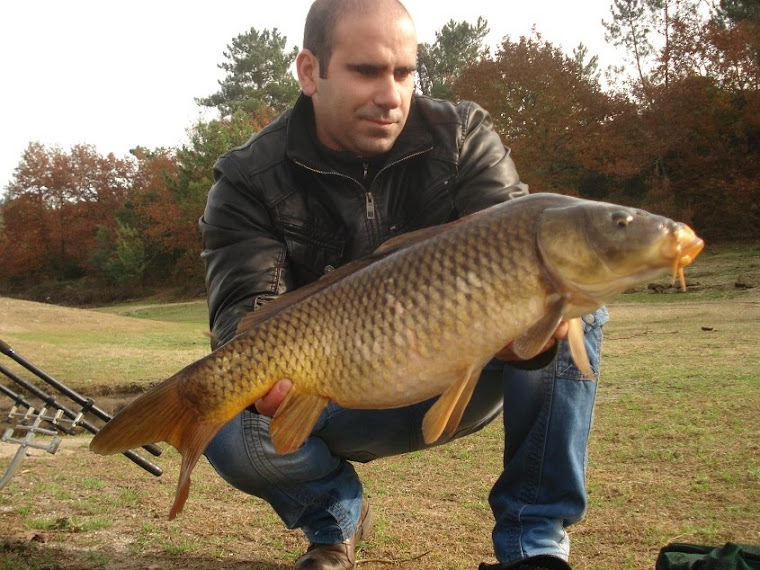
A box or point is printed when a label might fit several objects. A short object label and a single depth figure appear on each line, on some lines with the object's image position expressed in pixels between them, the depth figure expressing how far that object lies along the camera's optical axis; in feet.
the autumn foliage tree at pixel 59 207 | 129.29
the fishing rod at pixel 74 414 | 8.86
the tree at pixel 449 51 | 119.96
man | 6.47
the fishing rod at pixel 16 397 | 9.34
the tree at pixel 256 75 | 127.75
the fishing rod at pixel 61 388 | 9.12
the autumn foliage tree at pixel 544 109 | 72.13
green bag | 5.15
